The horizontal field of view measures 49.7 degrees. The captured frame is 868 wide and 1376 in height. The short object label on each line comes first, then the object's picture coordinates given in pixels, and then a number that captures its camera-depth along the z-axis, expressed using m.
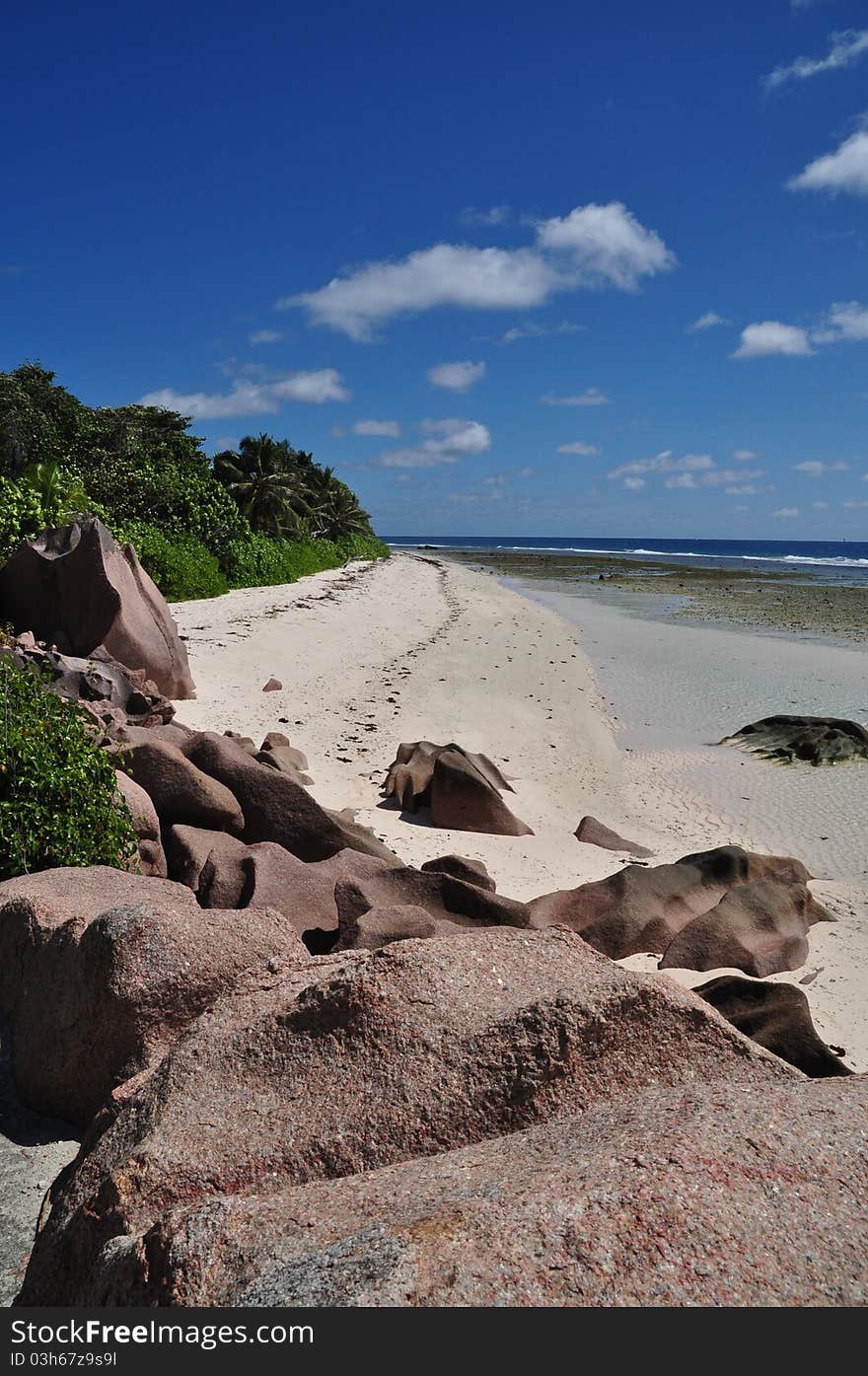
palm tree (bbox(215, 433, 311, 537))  43.78
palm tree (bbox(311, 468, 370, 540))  60.62
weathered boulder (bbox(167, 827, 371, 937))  5.57
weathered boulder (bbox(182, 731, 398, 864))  7.12
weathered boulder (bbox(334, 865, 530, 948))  5.87
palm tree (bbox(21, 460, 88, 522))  18.01
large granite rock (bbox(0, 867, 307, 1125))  3.36
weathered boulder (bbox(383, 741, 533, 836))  9.17
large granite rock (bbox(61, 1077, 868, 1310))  1.83
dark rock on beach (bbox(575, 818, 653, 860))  9.34
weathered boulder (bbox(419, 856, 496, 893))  7.09
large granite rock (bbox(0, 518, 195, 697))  11.66
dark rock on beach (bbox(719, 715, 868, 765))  13.71
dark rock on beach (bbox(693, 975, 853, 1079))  4.60
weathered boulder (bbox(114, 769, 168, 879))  6.07
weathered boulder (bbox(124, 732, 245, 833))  6.81
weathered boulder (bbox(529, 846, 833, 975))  6.61
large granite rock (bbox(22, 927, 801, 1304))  2.55
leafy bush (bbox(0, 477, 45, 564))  15.96
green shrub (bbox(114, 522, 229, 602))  23.97
